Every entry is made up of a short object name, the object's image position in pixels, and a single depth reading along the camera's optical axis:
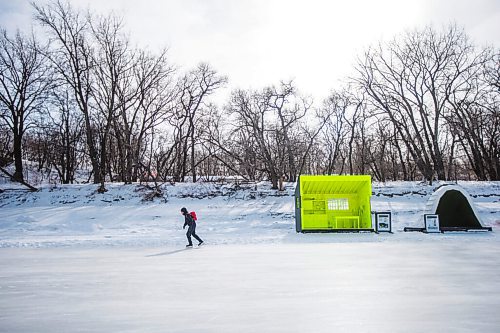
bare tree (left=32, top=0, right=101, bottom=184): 30.81
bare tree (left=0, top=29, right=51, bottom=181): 31.95
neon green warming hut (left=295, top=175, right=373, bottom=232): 17.20
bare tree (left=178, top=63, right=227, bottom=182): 37.14
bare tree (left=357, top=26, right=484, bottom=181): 33.09
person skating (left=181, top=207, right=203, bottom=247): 14.23
